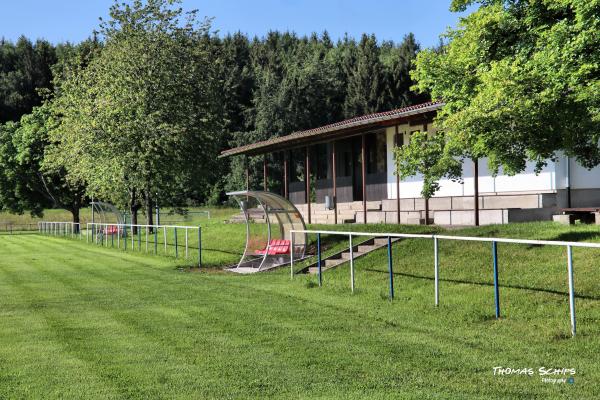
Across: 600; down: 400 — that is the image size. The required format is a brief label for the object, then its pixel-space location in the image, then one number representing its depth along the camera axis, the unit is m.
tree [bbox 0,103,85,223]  60.03
